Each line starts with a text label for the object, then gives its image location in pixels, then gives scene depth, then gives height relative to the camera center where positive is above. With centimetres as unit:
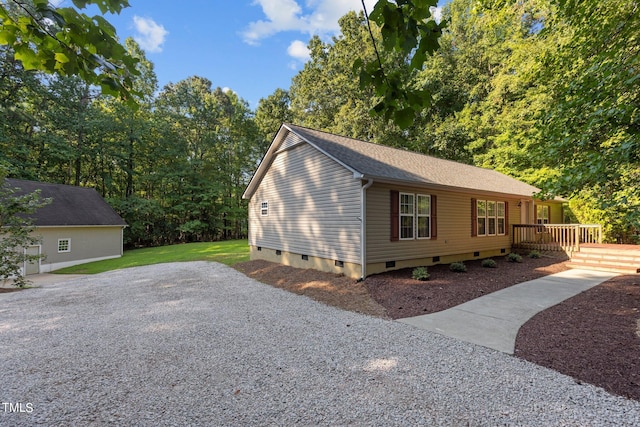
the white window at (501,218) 1313 -2
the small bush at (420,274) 817 -164
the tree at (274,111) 3122 +1196
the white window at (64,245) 1670 -156
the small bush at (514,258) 1172 -168
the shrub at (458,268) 948 -168
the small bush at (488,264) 1050 -172
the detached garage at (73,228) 1598 -55
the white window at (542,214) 1599 +19
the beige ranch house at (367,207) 866 +39
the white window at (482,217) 1222 +2
